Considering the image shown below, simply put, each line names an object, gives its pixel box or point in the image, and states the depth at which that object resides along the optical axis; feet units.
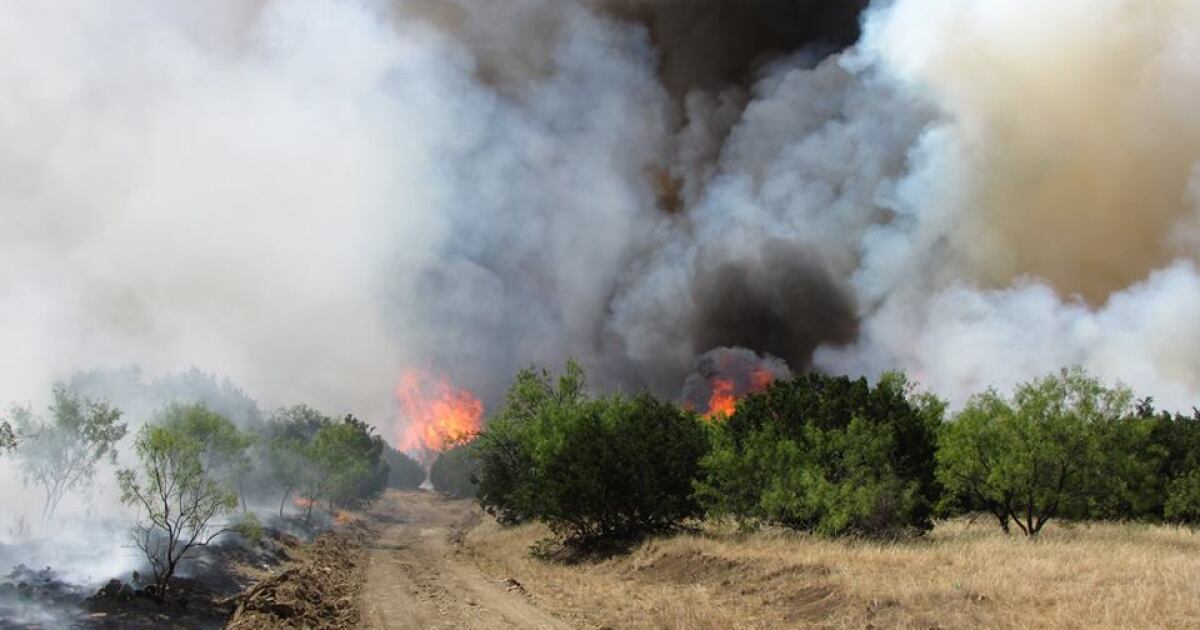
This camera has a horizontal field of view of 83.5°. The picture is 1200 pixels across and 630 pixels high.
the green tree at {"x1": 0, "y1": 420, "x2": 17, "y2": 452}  143.29
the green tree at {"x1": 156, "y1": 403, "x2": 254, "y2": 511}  146.10
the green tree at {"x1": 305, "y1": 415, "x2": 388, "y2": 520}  237.04
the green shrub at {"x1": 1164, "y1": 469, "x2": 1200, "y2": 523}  141.69
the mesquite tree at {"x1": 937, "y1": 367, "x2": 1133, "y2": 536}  102.58
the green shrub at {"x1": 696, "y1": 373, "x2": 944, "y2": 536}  100.94
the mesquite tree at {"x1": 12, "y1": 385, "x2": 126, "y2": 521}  185.37
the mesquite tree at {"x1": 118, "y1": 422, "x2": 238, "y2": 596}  85.97
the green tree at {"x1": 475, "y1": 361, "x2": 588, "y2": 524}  172.14
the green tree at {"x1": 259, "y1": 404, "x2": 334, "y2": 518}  247.29
